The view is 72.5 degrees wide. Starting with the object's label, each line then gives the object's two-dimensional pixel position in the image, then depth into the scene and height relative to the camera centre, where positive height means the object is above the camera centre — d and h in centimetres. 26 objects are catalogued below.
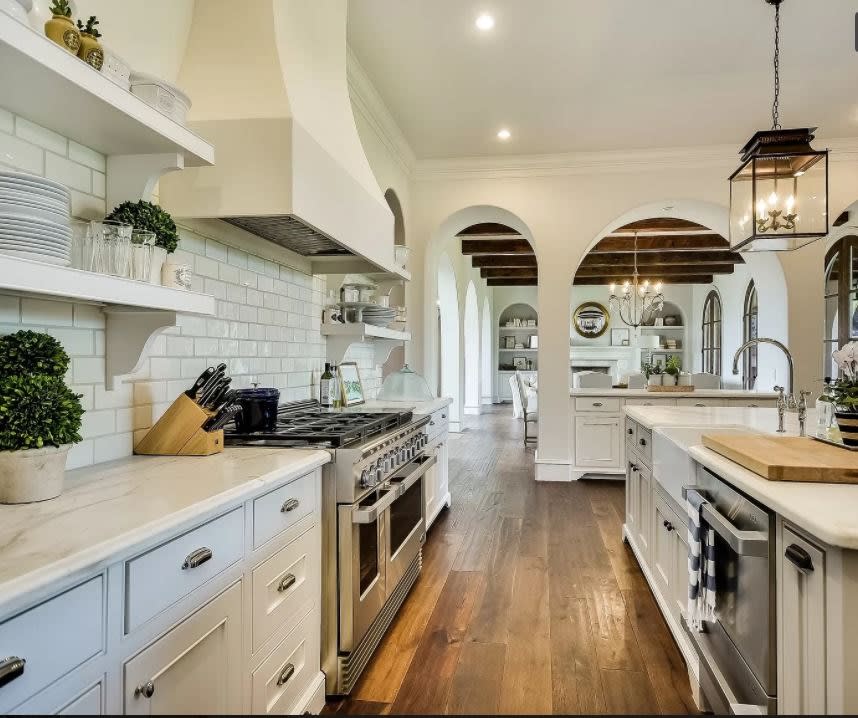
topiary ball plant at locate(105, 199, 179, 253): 161 +42
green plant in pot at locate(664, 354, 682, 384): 564 +0
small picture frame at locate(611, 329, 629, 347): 1397 +78
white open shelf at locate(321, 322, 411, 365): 346 +21
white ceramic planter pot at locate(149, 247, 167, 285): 156 +29
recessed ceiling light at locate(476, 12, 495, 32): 318 +192
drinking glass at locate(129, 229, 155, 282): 151 +30
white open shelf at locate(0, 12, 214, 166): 114 +62
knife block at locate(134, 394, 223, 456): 185 -20
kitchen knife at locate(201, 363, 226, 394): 194 -3
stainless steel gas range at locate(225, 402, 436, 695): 198 -58
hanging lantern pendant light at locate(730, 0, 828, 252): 266 +86
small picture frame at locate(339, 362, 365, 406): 363 -10
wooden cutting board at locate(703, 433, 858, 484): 149 -24
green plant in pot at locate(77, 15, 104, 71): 132 +73
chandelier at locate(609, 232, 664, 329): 909 +130
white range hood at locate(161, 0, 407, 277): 195 +84
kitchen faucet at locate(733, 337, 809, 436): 243 -14
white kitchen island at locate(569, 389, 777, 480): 545 -50
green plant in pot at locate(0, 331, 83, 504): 116 -10
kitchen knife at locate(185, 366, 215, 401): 192 -5
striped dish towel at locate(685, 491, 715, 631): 179 -62
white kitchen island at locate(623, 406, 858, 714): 109 -44
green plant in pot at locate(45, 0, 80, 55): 127 +74
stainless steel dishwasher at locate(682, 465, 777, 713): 139 -63
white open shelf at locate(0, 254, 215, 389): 112 +17
